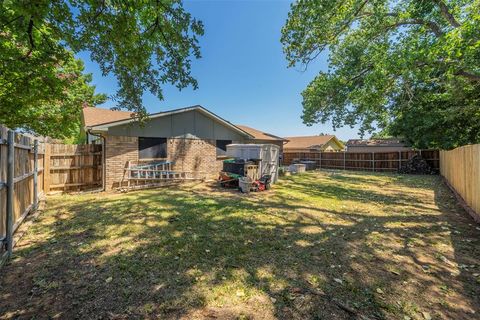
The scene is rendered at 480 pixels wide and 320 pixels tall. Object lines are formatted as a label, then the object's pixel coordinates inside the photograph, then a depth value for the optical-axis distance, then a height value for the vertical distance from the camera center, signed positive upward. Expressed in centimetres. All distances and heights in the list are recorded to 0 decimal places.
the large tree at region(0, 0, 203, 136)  351 +233
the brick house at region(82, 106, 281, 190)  953 +120
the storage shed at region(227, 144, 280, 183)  1045 +30
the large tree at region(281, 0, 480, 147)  665 +398
